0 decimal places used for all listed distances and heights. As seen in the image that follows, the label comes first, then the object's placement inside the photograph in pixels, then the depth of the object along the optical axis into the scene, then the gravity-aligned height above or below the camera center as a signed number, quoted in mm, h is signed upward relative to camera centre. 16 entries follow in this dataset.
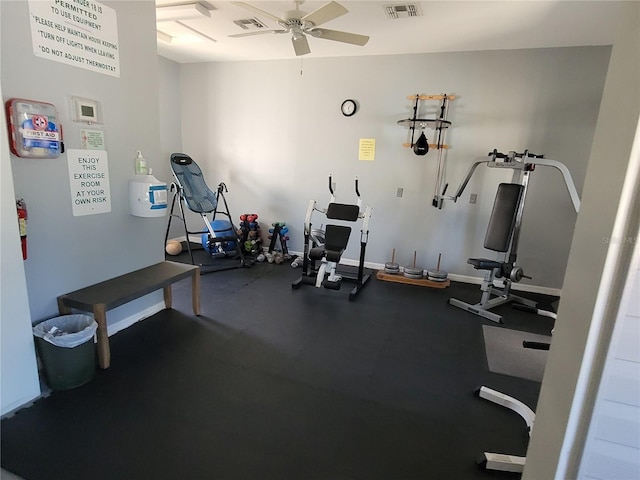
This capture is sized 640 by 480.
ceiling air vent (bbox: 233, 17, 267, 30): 3535 +1375
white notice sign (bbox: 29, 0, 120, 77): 2039 +718
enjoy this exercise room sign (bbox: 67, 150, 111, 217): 2348 -209
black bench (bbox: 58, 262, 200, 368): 2246 -943
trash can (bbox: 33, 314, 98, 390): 2033 -1178
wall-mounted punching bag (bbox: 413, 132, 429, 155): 4316 +304
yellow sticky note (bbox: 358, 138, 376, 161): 4672 +237
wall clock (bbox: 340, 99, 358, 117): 4652 +765
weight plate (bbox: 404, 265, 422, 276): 4457 -1250
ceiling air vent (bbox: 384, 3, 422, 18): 3021 +1367
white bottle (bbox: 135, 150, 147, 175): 2768 -81
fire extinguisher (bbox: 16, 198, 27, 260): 1971 -413
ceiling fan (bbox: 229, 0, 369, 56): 2742 +1155
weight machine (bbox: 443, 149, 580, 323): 3551 -535
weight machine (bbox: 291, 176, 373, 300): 3943 -933
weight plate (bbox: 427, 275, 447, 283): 4359 -1308
